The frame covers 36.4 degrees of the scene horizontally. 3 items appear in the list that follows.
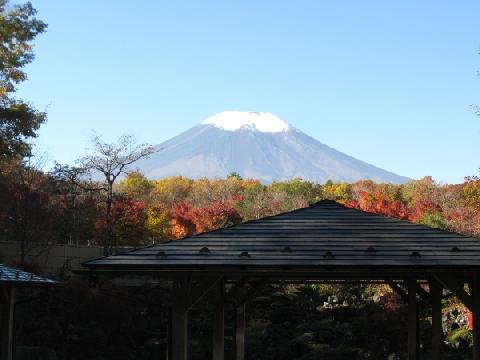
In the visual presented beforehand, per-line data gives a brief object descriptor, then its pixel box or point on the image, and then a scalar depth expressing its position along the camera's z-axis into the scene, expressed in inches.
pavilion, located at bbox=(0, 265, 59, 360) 452.1
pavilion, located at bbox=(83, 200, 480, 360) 345.7
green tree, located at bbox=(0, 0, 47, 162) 879.1
